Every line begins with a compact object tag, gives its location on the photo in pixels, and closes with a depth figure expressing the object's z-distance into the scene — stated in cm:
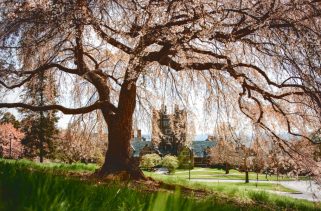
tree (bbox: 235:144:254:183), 1450
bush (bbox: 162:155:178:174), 4214
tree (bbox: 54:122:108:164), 1792
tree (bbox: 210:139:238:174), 1545
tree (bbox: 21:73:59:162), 4642
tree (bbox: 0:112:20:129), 6172
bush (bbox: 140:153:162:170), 4016
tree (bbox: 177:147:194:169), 5194
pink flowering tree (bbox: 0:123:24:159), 5600
